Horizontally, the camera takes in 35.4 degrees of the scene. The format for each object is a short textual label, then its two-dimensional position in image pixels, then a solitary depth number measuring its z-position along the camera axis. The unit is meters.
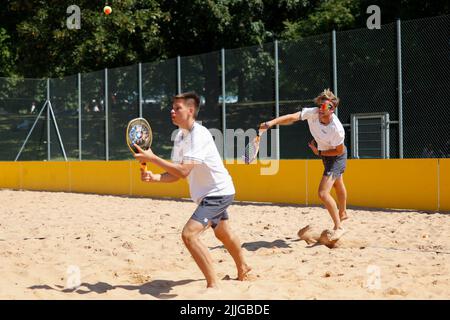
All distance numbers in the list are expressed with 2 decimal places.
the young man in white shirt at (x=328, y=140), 8.03
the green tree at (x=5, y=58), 27.98
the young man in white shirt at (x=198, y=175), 5.57
